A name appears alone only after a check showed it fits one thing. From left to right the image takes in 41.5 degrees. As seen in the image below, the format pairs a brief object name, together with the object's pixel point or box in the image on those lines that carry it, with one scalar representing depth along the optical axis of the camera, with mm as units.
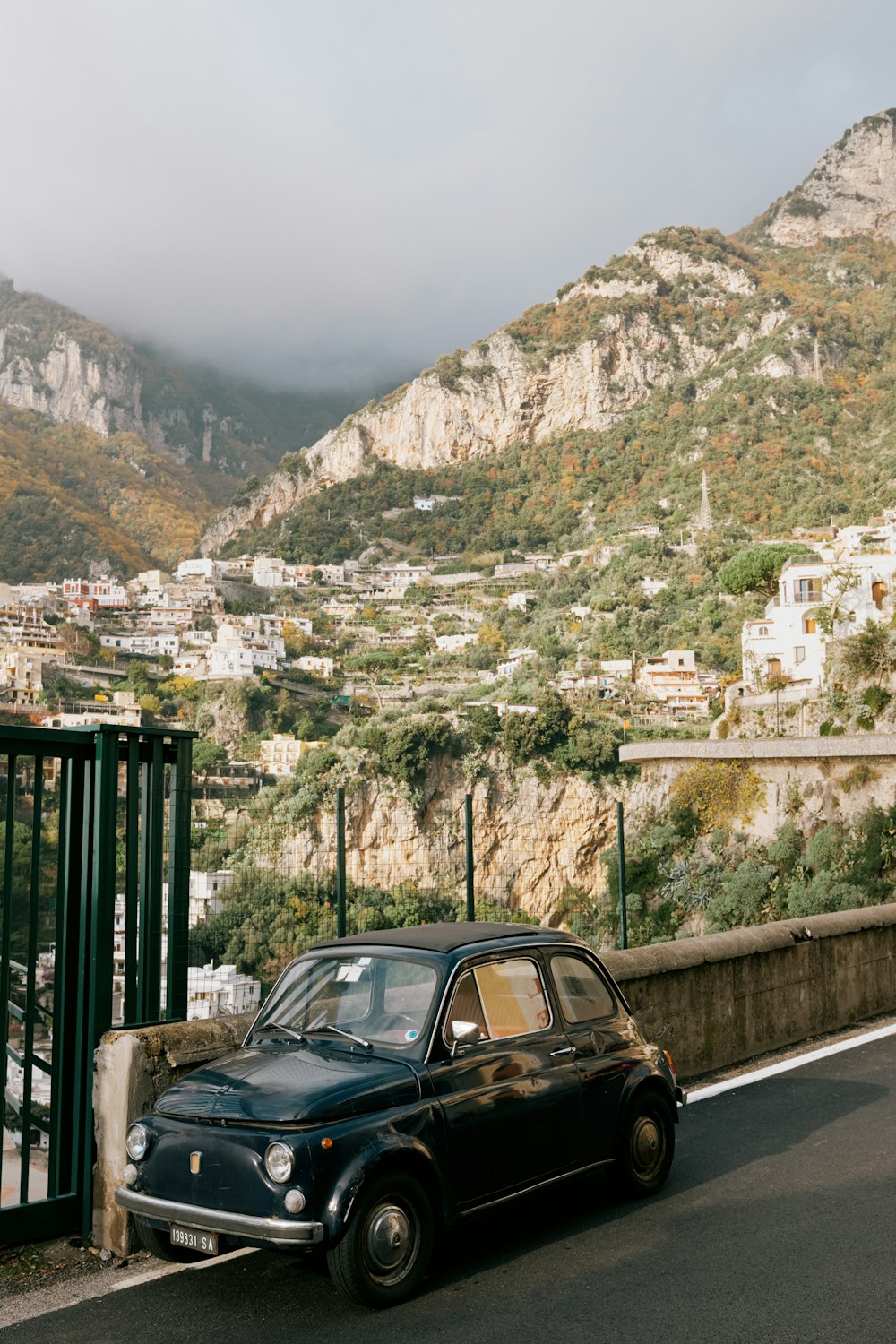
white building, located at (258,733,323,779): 89375
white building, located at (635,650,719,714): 93750
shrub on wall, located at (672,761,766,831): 32625
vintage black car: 4266
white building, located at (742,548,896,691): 59594
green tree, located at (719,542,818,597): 94000
